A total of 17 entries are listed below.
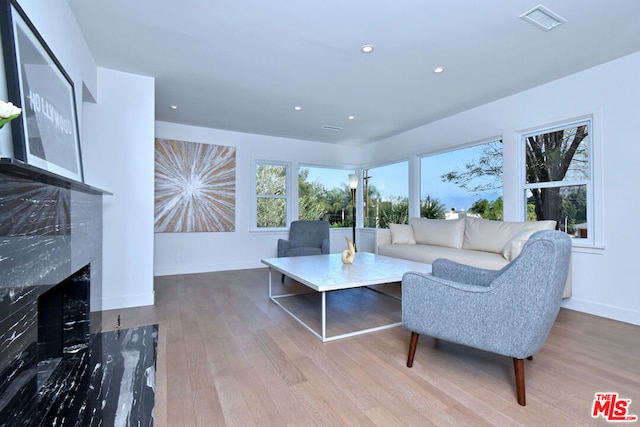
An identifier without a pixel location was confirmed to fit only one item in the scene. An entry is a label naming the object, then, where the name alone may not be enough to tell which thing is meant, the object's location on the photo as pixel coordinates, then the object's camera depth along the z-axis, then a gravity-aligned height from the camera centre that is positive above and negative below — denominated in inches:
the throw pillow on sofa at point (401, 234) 179.5 -11.9
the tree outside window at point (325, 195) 239.0 +15.7
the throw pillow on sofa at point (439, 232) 159.2 -9.6
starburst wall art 186.9 +17.8
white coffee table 92.8 -20.5
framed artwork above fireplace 54.0 +25.6
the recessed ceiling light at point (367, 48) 102.5 +57.3
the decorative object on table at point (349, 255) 124.3 -16.9
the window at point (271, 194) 220.5 +15.0
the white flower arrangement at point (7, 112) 32.8 +11.3
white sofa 124.5 -13.3
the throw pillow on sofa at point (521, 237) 119.7 -9.2
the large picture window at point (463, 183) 160.1 +18.6
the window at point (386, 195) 219.9 +15.3
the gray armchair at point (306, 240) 172.9 -15.6
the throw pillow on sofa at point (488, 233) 135.6 -9.1
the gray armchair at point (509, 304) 57.1 -19.1
